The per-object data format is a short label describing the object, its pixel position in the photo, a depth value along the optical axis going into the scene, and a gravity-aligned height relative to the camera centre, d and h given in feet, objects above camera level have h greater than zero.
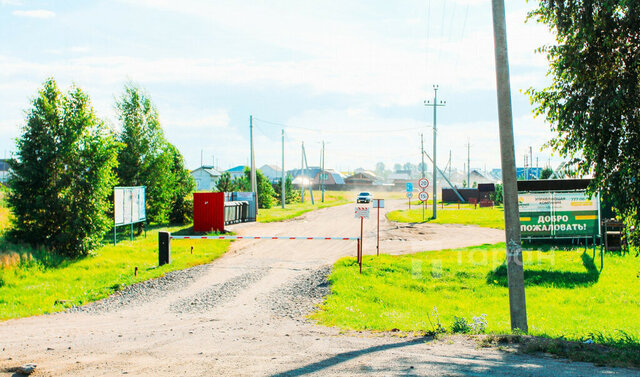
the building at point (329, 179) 419.13 +12.26
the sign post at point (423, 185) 106.71 +1.63
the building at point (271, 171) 463.83 +21.71
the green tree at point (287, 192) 191.75 +0.49
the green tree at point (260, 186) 150.51 +2.33
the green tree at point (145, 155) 86.63 +7.17
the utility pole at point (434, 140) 120.47 +13.75
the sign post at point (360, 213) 52.88 -2.24
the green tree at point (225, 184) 137.59 +2.73
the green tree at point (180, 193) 100.22 +0.16
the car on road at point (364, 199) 201.16 -2.63
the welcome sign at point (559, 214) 63.05 -2.95
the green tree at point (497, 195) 189.78 -1.22
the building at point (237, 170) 438.69 +21.78
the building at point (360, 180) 435.53 +11.70
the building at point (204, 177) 325.01 +11.21
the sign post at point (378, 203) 57.41 -1.34
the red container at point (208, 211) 82.84 -2.99
